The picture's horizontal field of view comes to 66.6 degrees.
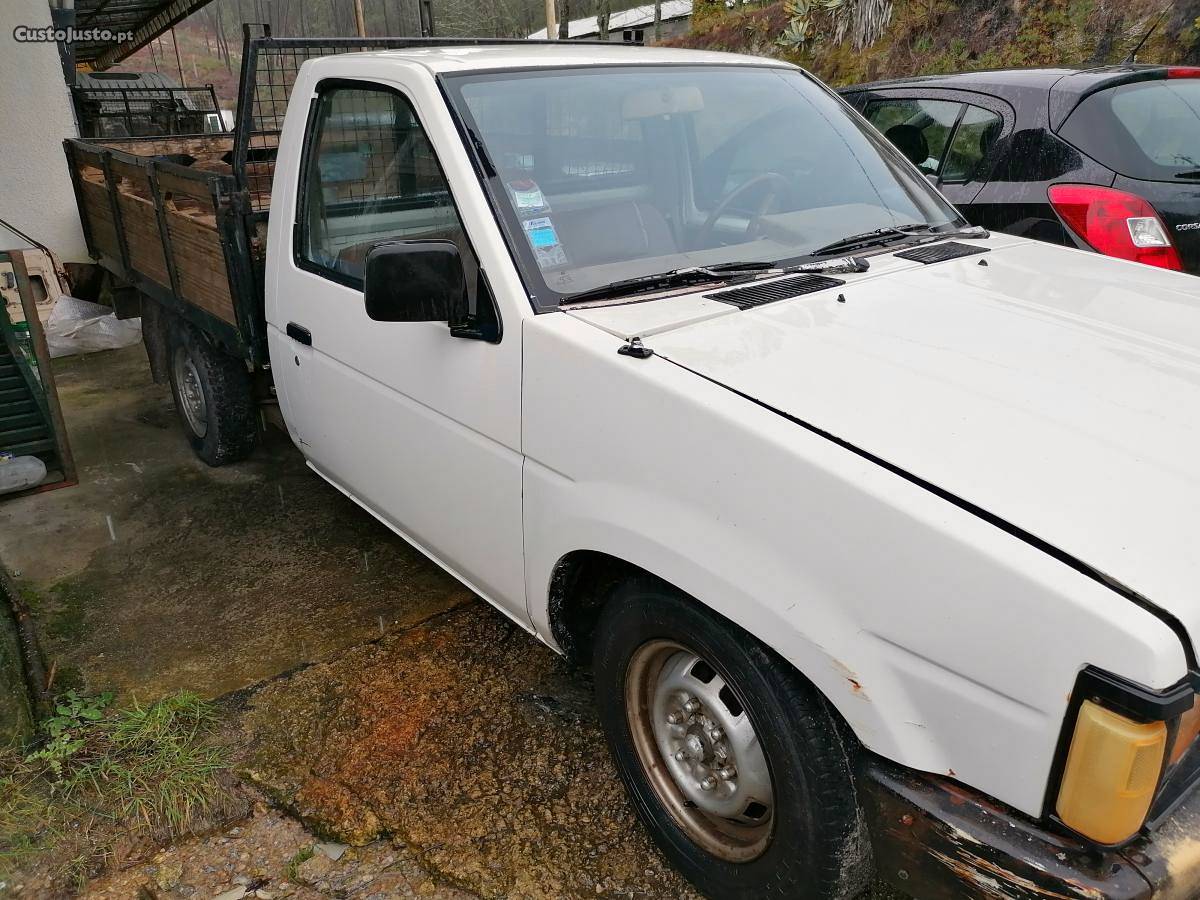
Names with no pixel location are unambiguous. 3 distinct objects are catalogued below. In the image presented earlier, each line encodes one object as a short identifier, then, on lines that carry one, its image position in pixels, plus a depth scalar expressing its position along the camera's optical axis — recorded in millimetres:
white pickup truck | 1499
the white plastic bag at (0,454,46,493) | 4078
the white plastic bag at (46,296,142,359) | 6723
